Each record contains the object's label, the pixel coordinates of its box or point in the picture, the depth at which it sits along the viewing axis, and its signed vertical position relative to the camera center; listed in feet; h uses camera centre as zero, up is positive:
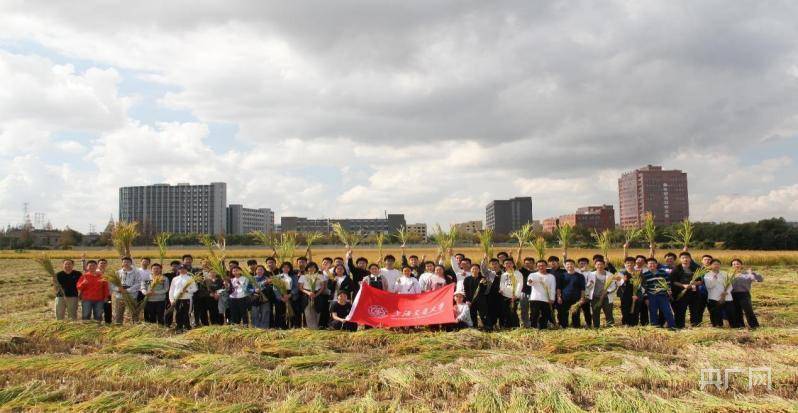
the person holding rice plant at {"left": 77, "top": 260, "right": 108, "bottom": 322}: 35.09 -3.64
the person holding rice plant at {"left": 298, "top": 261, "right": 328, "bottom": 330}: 33.65 -3.65
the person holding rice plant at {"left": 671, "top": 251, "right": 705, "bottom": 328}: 33.04 -3.90
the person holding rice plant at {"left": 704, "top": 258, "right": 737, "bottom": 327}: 32.44 -3.96
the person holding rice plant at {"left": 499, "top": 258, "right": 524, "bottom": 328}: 33.58 -3.86
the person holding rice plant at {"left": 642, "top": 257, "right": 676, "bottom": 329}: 32.19 -3.93
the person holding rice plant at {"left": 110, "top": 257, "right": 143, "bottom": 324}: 35.06 -3.34
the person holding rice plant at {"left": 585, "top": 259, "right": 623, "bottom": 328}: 32.78 -3.79
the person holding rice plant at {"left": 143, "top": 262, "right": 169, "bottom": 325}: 34.73 -3.87
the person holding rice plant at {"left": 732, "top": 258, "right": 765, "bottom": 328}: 32.19 -4.03
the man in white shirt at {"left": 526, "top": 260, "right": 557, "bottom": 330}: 32.73 -3.93
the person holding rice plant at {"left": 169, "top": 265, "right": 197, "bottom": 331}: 34.24 -4.07
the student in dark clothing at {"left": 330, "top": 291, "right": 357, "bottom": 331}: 32.96 -4.92
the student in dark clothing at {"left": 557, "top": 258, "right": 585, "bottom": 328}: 33.35 -4.03
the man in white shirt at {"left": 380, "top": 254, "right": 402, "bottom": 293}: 35.42 -2.67
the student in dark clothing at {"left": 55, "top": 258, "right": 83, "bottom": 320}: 35.37 -3.84
